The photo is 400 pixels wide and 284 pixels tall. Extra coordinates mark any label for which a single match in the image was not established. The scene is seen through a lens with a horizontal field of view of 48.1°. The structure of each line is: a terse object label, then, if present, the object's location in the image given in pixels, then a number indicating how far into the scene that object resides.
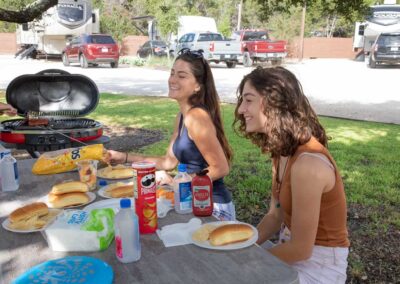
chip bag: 2.67
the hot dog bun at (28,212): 1.88
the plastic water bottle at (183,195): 2.01
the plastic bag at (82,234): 1.64
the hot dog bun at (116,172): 2.60
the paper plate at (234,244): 1.63
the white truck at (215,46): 21.31
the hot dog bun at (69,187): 2.18
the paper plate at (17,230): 1.80
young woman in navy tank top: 2.75
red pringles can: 1.76
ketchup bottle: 1.97
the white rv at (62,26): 23.92
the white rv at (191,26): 24.89
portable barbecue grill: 3.63
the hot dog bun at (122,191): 2.24
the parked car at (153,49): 26.91
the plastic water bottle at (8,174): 2.34
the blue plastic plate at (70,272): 1.42
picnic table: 1.44
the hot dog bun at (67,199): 2.11
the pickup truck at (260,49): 21.80
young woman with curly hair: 1.85
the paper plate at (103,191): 2.25
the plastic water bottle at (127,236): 1.55
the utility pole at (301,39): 27.95
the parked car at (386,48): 20.88
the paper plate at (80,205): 2.15
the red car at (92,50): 21.72
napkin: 1.70
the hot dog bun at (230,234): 1.67
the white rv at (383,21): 23.36
